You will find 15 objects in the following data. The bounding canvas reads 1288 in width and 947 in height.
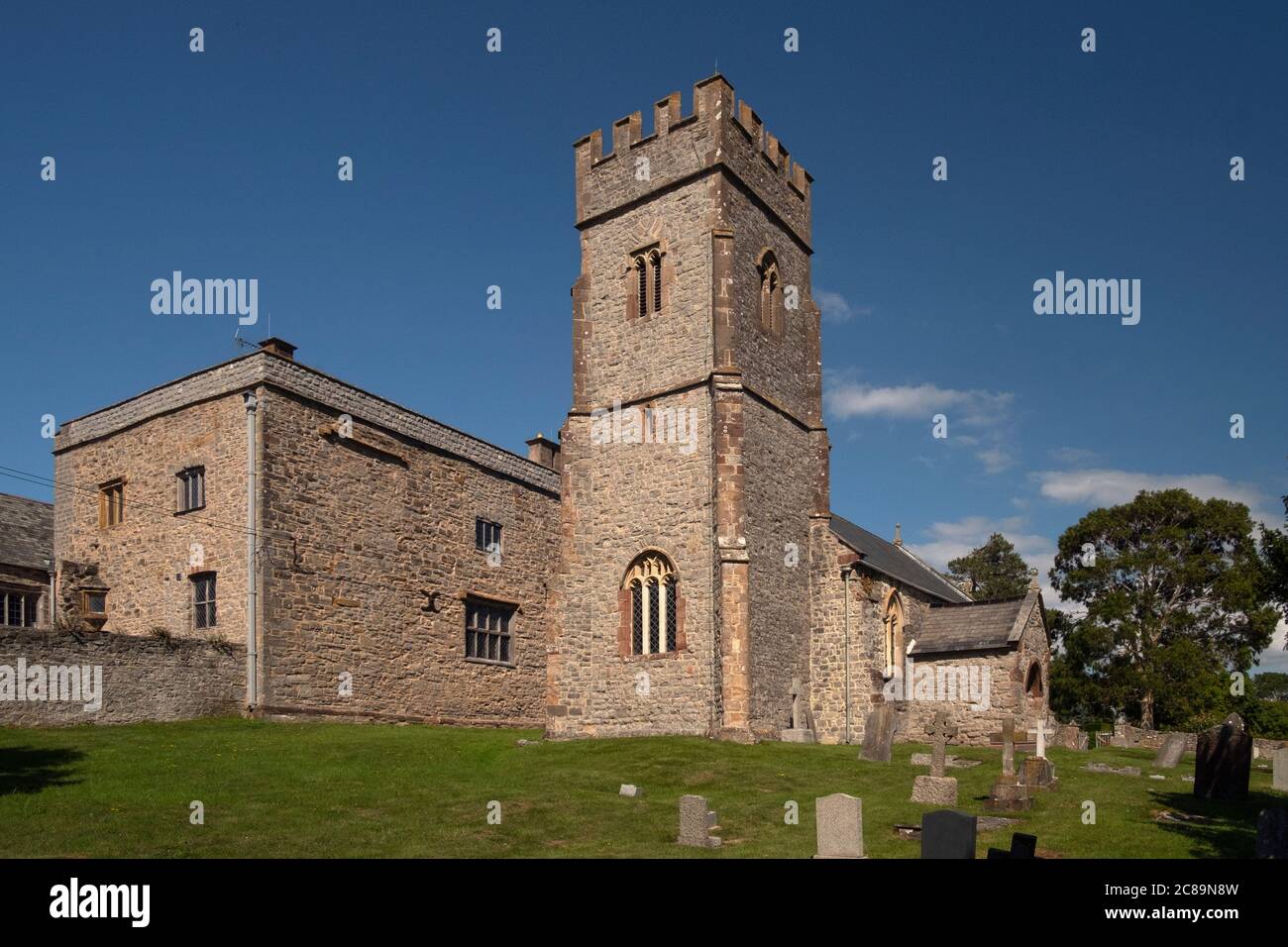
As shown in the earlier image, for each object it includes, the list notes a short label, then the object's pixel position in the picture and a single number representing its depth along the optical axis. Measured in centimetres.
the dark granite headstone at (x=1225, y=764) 1969
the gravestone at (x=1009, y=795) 1725
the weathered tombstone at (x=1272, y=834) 1097
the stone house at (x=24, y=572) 3281
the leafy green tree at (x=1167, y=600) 4819
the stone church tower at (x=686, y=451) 2827
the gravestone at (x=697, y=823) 1469
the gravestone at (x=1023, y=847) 1052
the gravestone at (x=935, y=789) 1753
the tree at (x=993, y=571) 7031
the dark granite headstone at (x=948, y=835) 1068
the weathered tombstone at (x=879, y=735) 2334
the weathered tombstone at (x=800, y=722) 2841
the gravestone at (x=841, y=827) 1215
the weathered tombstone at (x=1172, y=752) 2677
